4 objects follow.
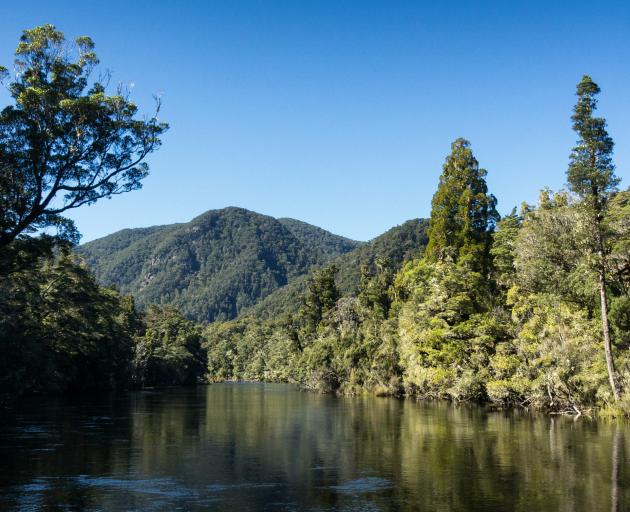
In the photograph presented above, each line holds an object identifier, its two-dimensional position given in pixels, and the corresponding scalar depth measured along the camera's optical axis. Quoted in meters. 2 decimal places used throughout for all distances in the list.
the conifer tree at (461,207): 68.25
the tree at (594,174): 39.97
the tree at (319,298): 112.38
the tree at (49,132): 30.58
